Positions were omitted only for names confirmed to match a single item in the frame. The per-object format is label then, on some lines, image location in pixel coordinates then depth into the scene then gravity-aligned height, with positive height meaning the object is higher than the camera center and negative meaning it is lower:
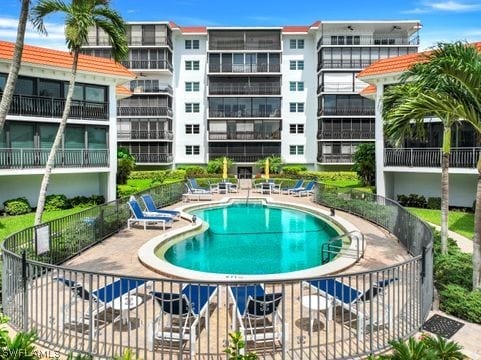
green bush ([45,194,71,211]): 23.08 -2.24
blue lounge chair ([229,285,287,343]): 6.76 -2.63
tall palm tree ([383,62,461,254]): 9.82 +1.42
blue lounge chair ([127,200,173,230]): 18.77 -2.57
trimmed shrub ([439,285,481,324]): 7.86 -2.83
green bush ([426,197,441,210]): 23.33 -2.37
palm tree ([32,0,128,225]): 15.41 +5.49
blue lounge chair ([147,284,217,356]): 6.49 -2.66
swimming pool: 14.61 -3.55
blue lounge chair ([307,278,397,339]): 6.91 -2.58
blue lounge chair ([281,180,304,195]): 33.56 -2.10
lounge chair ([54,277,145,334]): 6.94 -2.66
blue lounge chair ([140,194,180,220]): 21.42 -2.39
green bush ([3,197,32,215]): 21.61 -2.29
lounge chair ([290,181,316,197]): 32.78 -2.28
